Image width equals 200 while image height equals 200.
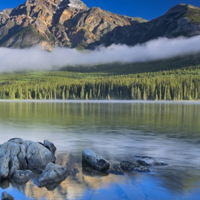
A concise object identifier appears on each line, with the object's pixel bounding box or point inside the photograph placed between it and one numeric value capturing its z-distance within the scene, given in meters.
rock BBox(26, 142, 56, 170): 23.09
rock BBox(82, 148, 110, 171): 21.91
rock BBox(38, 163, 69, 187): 19.25
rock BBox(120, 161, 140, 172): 21.84
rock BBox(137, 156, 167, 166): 23.16
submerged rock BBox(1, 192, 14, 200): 16.23
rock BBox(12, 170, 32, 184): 19.67
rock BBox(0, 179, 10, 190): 18.76
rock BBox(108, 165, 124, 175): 21.26
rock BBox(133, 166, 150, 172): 21.61
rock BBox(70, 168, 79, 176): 21.02
